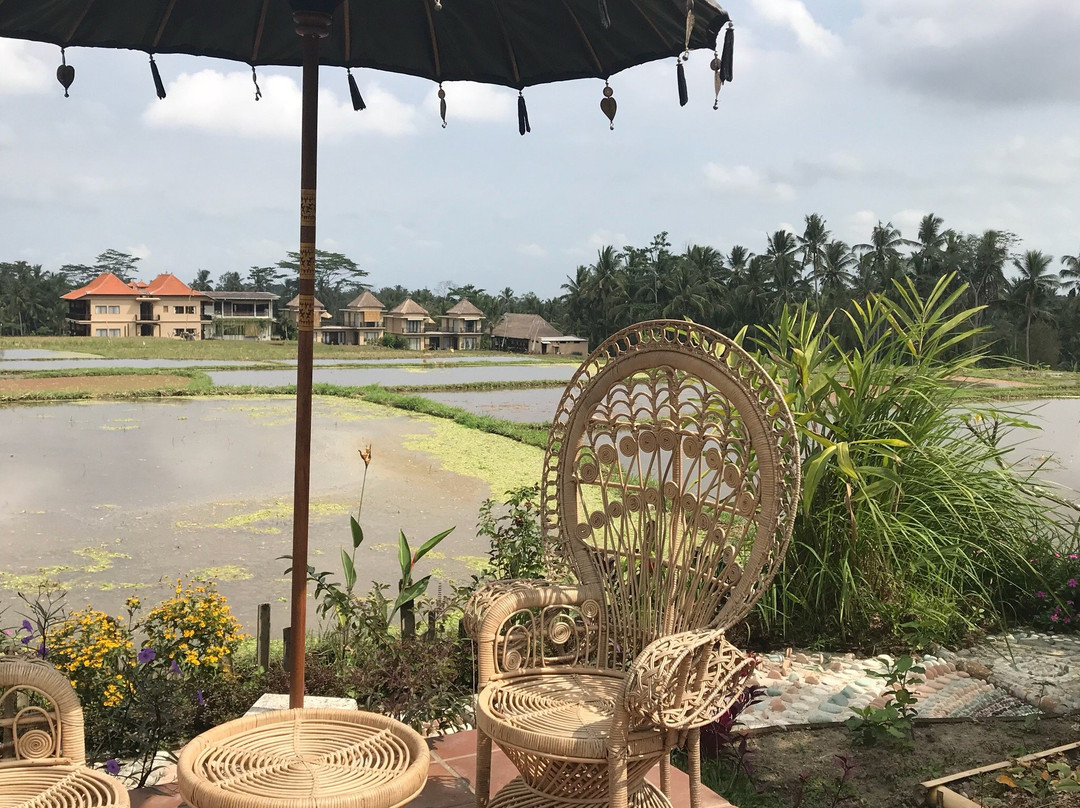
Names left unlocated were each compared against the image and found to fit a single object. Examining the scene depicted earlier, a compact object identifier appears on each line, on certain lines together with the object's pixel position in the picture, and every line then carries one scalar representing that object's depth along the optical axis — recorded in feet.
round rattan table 4.83
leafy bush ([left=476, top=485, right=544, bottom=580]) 10.82
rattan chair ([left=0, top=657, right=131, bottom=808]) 4.99
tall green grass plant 11.30
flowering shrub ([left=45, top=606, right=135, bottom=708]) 7.75
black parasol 6.45
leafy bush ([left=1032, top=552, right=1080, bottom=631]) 12.13
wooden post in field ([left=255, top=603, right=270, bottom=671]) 9.71
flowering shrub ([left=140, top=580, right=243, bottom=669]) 8.38
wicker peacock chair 5.65
